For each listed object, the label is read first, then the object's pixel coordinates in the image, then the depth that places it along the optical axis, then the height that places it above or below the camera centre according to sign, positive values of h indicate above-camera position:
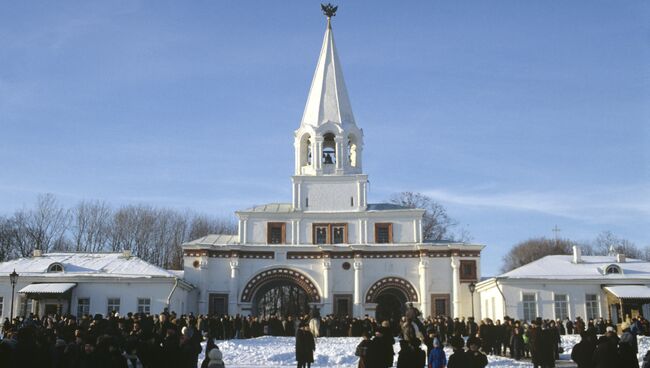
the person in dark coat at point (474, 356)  10.75 -0.56
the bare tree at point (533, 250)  72.00 +6.64
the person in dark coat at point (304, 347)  16.48 -0.66
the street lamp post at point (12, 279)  32.54 +1.78
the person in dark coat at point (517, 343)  23.45 -0.82
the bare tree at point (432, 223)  56.43 +7.13
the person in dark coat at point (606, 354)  10.90 -0.54
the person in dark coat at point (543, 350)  18.11 -0.80
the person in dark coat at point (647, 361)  11.07 -0.66
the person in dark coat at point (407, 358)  10.70 -0.58
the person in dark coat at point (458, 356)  10.68 -0.56
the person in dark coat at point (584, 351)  13.02 -0.60
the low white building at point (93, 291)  37.34 +1.36
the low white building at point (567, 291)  36.56 +1.29
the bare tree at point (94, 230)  58.53 +6.91
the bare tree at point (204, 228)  63.78 +7.80
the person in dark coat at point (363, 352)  11.34 -0.54
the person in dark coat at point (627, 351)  10.96 -0.51
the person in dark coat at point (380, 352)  11.23 -0.52
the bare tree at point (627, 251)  73.74 +6.60
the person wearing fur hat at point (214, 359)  9.55 -0.53
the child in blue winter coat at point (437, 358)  12.39 -0.67
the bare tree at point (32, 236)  55.44 +6.12
